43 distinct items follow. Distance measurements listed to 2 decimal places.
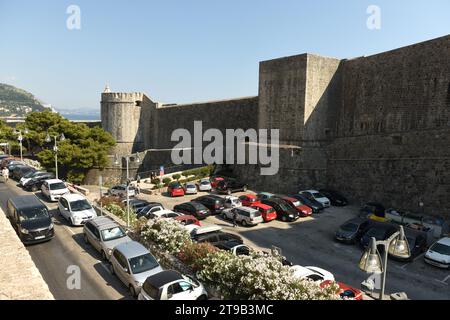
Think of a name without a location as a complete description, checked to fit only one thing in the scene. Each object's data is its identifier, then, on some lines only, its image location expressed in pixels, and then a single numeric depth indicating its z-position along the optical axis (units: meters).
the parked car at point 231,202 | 25.81
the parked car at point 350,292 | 11.83
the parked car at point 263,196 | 28.04
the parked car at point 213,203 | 25.86
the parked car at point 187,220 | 20.25
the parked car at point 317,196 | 27.83
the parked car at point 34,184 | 27.66
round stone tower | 53.39
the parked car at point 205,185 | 32.78
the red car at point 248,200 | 26.51
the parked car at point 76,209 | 18.91
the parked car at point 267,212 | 23.83
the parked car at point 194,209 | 24.28
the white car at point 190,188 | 32.22
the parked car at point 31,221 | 15.67
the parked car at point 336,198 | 28.61
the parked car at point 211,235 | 16.98
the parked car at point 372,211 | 24.08
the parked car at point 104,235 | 14.67
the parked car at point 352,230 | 20.03
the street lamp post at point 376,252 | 6.74
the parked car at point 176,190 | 31.48
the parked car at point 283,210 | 24.11
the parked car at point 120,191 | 30.26
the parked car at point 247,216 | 22.80
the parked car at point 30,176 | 28.11
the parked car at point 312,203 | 26.25
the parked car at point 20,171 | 30.68
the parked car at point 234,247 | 15.34
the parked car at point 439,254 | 16.77
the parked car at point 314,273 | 13.06
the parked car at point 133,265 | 11.84
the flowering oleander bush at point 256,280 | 9.09
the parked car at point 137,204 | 23.44
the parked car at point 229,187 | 31.95
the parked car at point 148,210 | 21.74
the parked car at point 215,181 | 33.34
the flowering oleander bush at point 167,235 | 13.81
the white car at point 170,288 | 10.22
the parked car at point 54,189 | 23.78
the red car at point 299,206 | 25.15
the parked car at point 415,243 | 18.11
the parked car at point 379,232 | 19.22
